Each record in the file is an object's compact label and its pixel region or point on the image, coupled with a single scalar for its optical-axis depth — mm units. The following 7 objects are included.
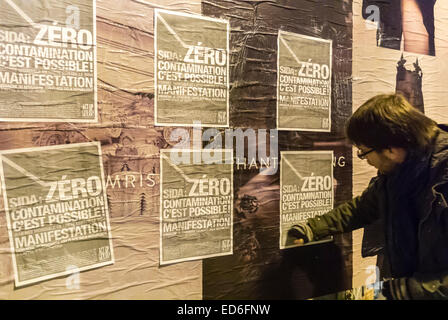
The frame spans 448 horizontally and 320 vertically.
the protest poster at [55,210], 1223
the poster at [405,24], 1855
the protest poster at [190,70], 1413
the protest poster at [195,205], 1440
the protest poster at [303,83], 1636
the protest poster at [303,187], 1660
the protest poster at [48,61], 1199
